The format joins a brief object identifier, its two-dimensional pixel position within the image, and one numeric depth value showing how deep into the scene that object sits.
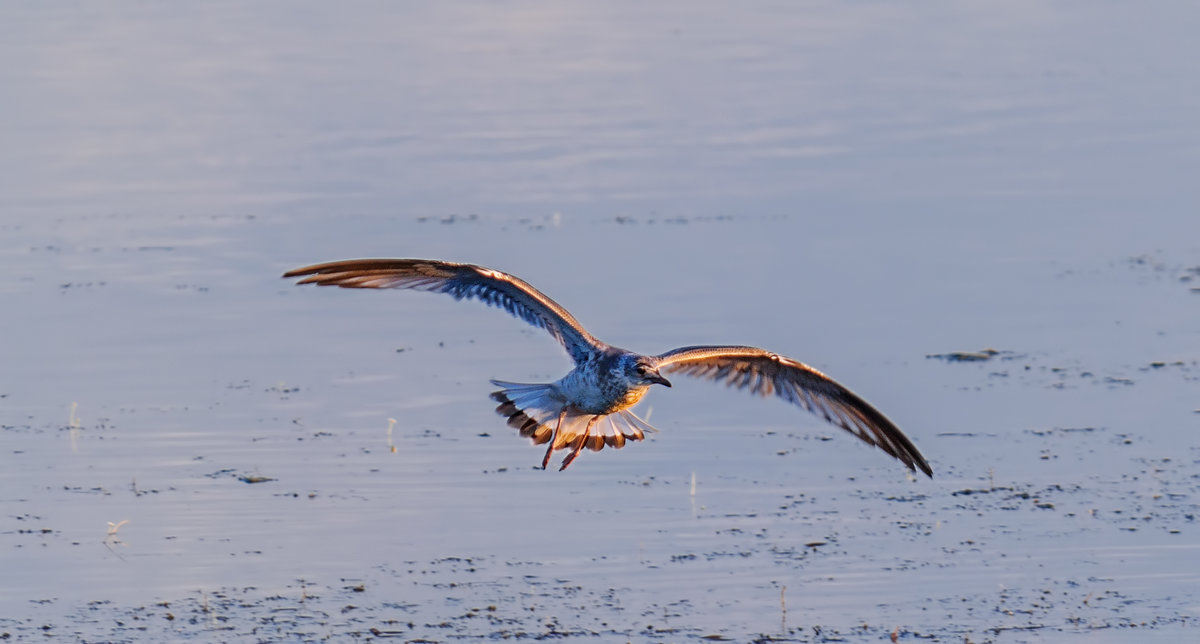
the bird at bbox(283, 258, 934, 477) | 17.50
